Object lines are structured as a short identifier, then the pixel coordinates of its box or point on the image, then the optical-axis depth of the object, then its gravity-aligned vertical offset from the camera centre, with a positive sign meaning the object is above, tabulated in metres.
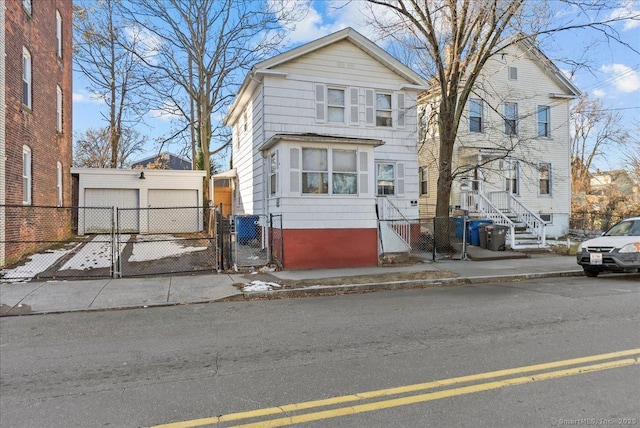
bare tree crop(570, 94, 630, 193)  35.19 +6.50
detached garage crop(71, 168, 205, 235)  19.73 +0.98
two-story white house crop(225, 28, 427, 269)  11.70 +2.18
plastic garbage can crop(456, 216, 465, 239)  17.88 -0.59
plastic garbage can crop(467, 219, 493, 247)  16.33 -0.63
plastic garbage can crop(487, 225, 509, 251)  14.89 -0.87
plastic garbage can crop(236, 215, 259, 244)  16.16 -0.49
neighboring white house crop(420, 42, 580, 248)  19.08 +3.36
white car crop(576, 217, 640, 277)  9.84 -0.93
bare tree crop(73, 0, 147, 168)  21.45 +9.27
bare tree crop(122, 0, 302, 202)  20.78 +8.14
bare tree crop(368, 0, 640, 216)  13.17 +5.87
